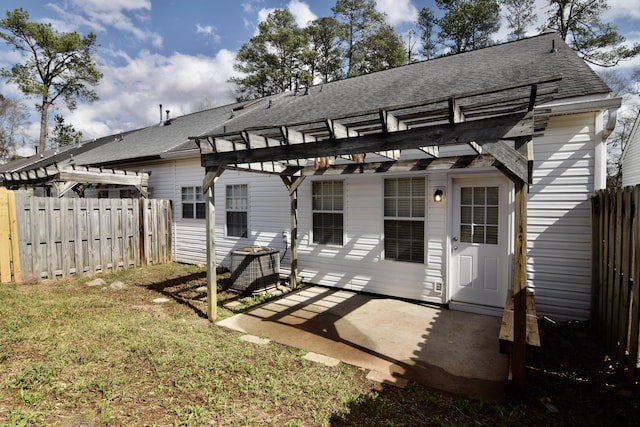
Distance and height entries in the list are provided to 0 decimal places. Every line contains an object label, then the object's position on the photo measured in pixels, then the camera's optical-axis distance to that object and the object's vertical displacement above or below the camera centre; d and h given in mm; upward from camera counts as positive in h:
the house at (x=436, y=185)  3494 +276
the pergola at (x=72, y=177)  8164 +760
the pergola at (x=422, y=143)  2902 +657
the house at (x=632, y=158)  11086 +1510
